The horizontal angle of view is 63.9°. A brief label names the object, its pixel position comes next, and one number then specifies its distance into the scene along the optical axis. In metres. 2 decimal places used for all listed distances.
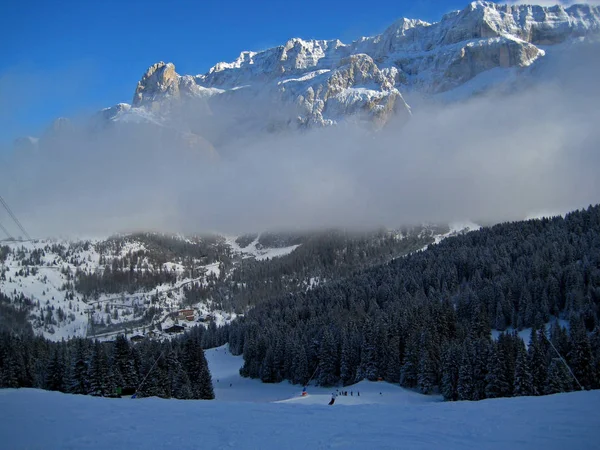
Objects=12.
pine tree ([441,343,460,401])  66.38
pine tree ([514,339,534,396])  56.50
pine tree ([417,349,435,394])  72.75
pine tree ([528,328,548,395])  56.59
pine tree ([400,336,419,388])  77.69
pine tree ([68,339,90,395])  61.76
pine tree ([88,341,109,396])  60.78
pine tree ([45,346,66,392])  64.94
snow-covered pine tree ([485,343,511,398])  59.45
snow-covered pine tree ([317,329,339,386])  88.50
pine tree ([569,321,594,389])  59.06
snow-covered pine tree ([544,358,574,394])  53.06
